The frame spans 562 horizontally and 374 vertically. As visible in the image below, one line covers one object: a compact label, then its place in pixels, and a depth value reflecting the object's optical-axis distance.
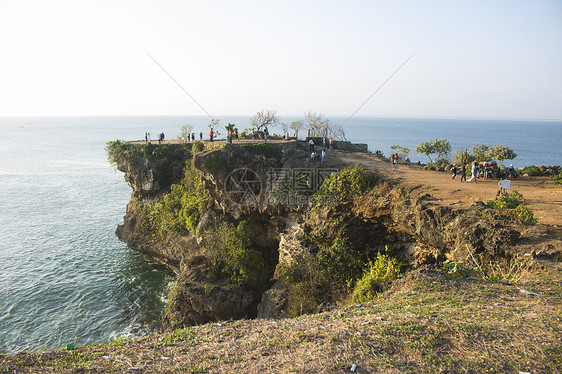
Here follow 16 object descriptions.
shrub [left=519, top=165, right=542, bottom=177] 27.40
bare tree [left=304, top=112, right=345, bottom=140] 68.49
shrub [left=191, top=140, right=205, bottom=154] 32.94
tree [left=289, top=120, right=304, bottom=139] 63.35
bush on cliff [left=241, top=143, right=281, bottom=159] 30.20
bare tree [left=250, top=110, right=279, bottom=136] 49.80
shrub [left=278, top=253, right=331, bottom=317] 20.42
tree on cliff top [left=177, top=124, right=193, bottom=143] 39.53
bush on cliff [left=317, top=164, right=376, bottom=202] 22.75
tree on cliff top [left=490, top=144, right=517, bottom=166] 30.39
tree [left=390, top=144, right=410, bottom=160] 45.25
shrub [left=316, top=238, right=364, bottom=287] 20.72
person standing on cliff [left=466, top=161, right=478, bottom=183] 24.48
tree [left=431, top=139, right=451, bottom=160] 37.03
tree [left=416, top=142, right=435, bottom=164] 37.50
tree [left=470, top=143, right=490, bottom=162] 33.28
